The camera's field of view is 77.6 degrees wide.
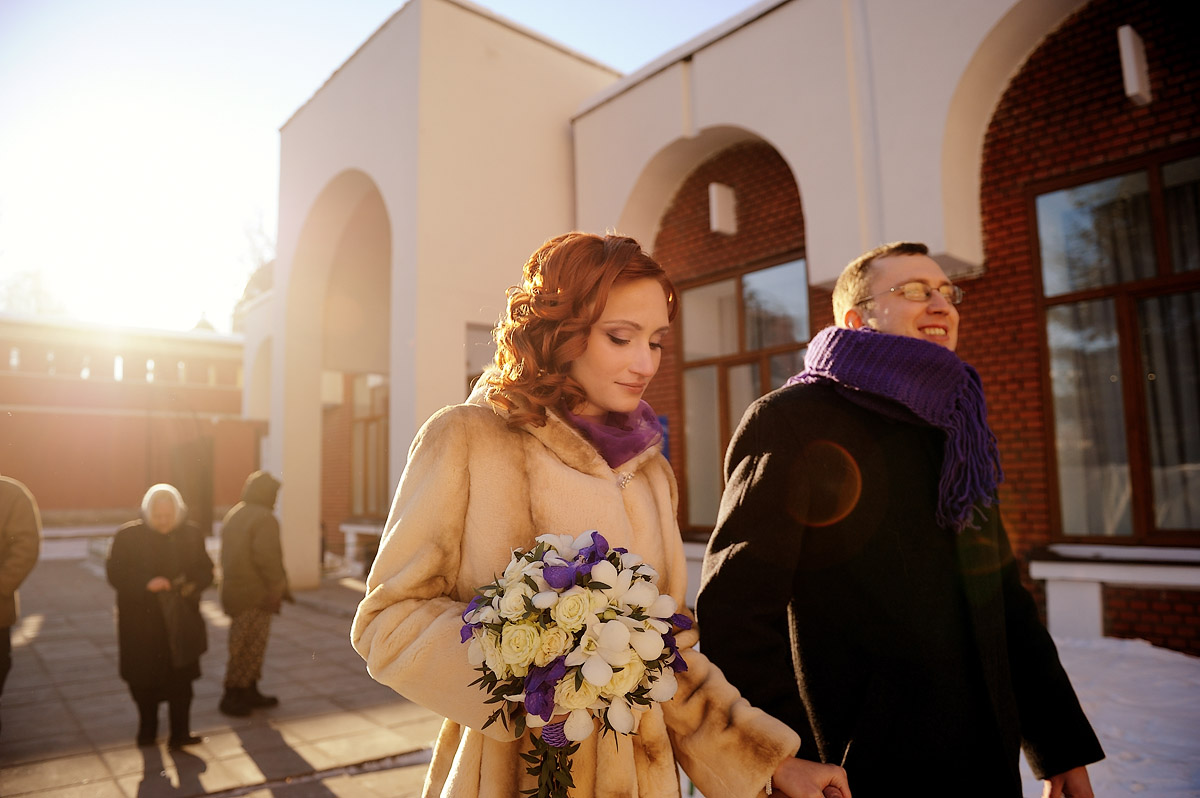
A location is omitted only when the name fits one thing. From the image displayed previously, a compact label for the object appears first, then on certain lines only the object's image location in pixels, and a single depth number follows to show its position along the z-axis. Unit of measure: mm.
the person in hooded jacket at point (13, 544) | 4684
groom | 1682
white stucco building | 6180
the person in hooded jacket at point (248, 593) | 6043
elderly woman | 5230
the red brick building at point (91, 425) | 22406
